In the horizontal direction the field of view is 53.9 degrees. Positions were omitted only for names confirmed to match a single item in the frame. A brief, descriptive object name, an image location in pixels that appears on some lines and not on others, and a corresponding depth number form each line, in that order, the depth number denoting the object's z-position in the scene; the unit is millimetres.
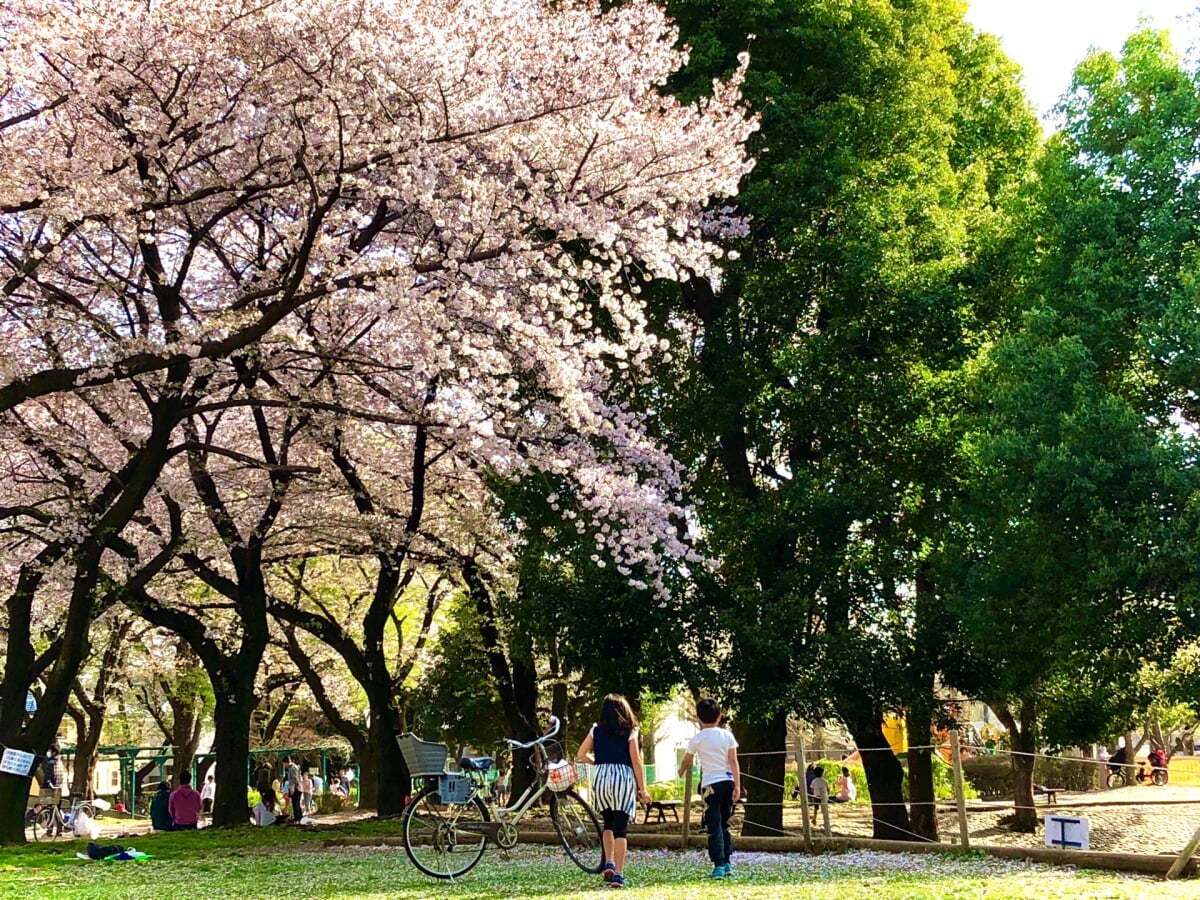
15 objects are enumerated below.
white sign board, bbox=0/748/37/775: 14000
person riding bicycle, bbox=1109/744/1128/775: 34656
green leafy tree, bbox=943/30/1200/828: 10867
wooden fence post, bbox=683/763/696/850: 11266
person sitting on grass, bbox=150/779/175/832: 19250
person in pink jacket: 18703
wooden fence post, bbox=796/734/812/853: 10109
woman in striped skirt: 7996
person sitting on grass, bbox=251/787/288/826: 20109
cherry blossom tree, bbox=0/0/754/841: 9852
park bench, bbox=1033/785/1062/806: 23244
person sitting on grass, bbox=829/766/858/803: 28094
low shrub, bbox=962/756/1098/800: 28047
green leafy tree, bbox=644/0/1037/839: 13734
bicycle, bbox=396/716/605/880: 8969
